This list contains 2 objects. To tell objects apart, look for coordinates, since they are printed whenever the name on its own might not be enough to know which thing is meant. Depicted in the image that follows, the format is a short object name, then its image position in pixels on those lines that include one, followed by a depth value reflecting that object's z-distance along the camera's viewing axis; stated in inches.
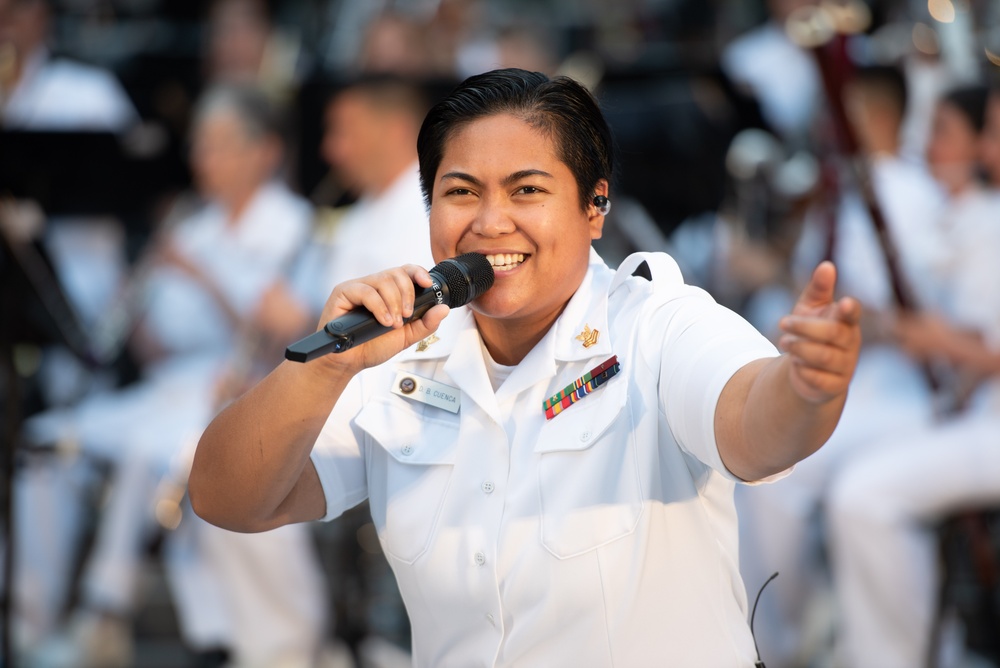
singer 297.4
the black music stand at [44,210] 357.8
